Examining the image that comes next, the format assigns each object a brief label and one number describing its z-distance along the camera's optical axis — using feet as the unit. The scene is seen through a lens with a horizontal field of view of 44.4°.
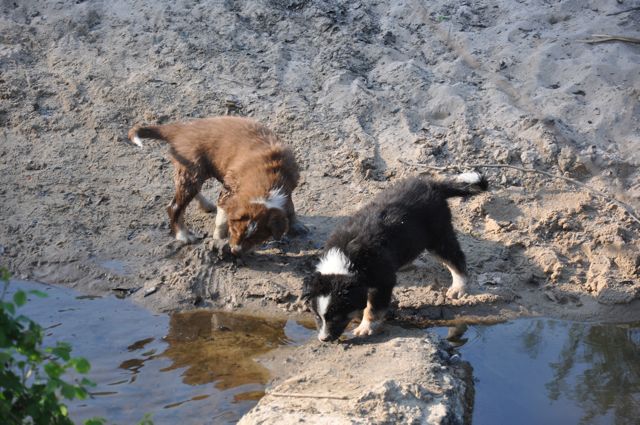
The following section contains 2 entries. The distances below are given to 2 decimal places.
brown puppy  23.43
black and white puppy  19.48
